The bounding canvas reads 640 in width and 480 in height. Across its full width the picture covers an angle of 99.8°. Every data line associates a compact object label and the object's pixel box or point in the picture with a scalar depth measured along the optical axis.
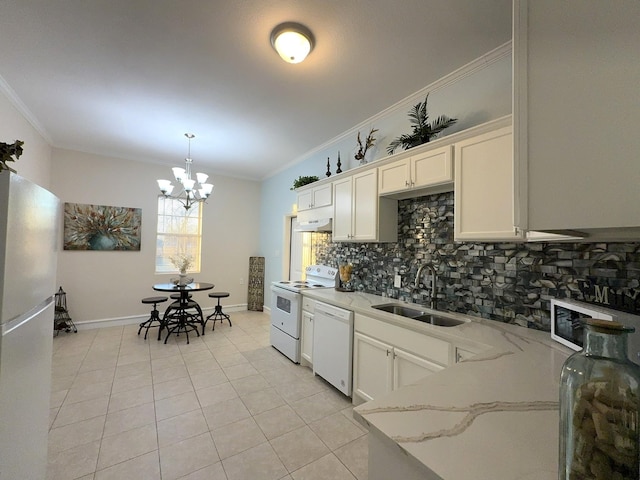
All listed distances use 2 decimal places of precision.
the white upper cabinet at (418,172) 2.10
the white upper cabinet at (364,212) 2.71
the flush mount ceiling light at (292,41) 1.91
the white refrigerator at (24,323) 0.94
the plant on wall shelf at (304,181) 3.84
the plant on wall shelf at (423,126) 2.35
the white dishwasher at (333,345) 2.49
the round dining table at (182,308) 4.12
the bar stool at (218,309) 4.78
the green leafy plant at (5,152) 1.09
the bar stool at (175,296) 4.47
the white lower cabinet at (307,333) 3.08
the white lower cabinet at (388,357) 1.83
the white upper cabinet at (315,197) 3.37
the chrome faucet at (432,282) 2.32
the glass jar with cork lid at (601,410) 0.48
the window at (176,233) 5.13
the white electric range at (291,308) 3.27
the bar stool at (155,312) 4.12
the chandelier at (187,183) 3.56
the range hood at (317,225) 3.36
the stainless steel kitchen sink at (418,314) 2.20
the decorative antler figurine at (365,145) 3.08
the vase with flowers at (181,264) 4.38
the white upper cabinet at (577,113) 0.57
